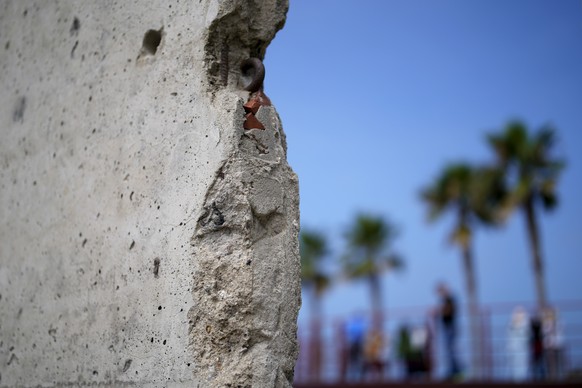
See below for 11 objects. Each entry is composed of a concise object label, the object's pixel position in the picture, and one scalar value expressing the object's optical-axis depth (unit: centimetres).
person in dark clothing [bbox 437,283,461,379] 985
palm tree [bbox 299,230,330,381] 3775
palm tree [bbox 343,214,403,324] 3553
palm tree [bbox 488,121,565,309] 2577
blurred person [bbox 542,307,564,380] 970
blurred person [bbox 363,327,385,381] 1133
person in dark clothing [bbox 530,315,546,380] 995
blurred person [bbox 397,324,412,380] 1090
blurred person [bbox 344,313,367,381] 1180
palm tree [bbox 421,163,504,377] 2758
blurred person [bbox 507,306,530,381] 996
